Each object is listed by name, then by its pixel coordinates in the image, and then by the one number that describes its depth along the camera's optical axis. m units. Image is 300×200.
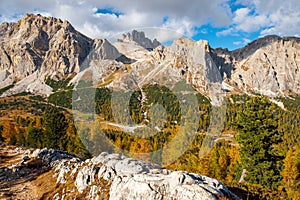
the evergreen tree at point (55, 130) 50.94
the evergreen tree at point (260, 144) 26.05
